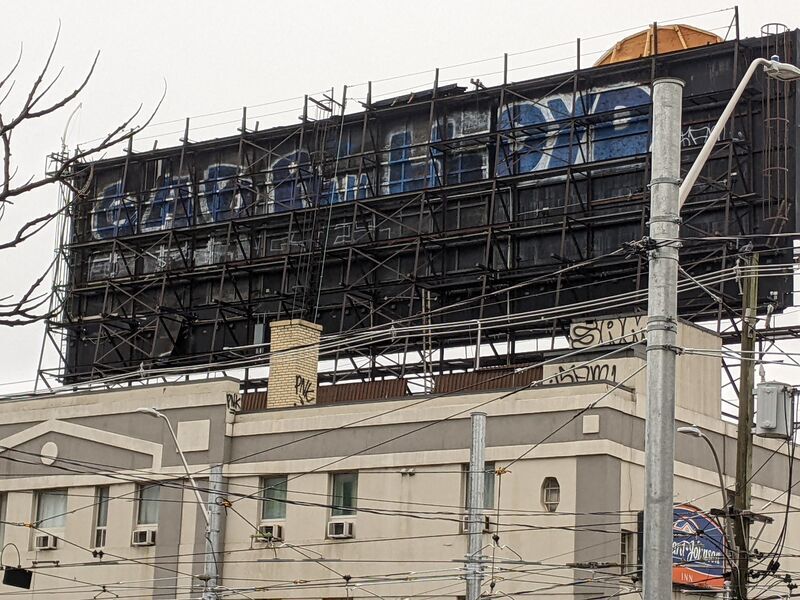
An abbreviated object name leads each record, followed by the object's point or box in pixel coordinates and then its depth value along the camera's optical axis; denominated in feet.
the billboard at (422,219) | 140.87
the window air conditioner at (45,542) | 121.49
